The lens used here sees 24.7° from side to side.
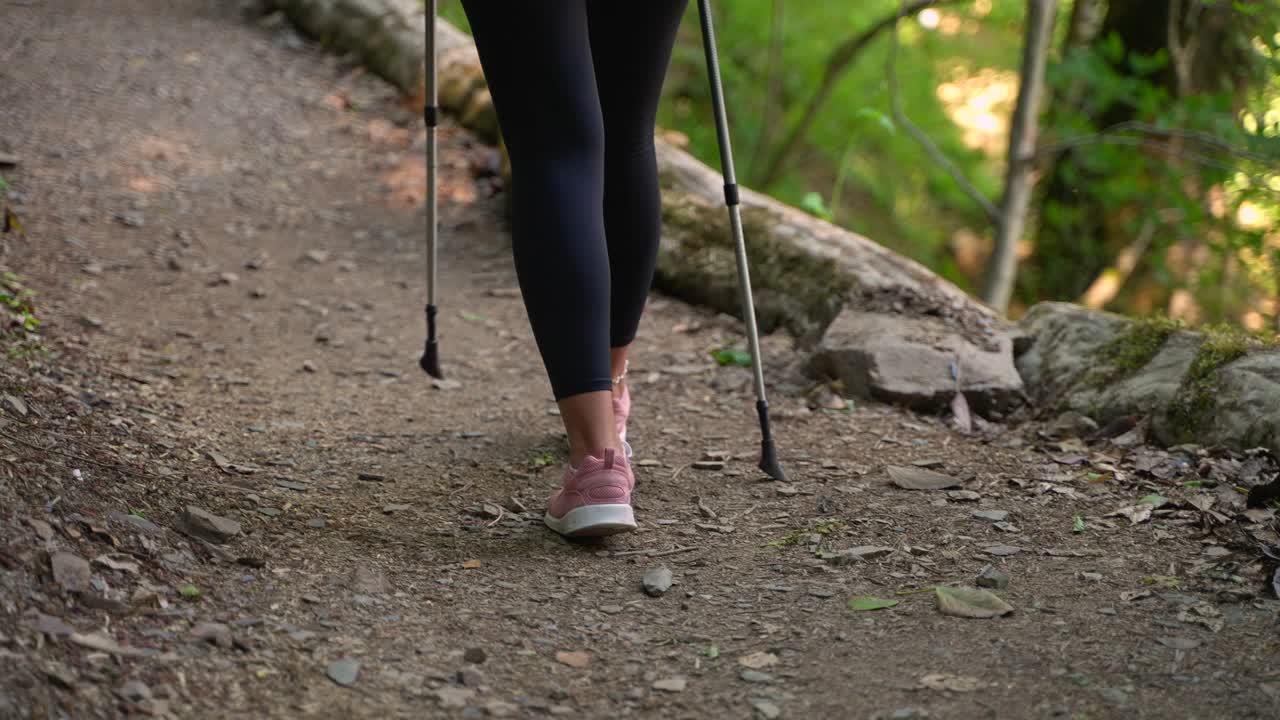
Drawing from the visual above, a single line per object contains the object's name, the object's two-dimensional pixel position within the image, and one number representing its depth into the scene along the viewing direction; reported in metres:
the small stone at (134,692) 3.25
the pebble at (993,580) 3.53
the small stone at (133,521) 3.48
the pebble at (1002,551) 3.60
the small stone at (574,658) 3.40
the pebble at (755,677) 3.37
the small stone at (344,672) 3.33
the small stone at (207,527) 3.53
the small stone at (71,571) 3.35
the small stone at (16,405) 3.65
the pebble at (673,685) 3.36
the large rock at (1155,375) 3.86
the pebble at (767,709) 3.31
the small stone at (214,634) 3.35
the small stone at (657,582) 3.53
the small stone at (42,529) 3.39
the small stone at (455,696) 3.32
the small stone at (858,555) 3.60
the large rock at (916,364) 4.15
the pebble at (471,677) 3.35
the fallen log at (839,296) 4.17
